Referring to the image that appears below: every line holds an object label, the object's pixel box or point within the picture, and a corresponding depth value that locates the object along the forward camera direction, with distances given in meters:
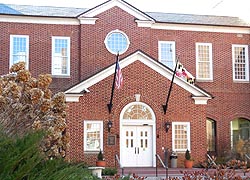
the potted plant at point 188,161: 23.97
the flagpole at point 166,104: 23.88
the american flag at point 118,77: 22.50
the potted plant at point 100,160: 22.75
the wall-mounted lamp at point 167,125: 24.42
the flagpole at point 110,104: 23.19
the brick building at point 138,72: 23.78
